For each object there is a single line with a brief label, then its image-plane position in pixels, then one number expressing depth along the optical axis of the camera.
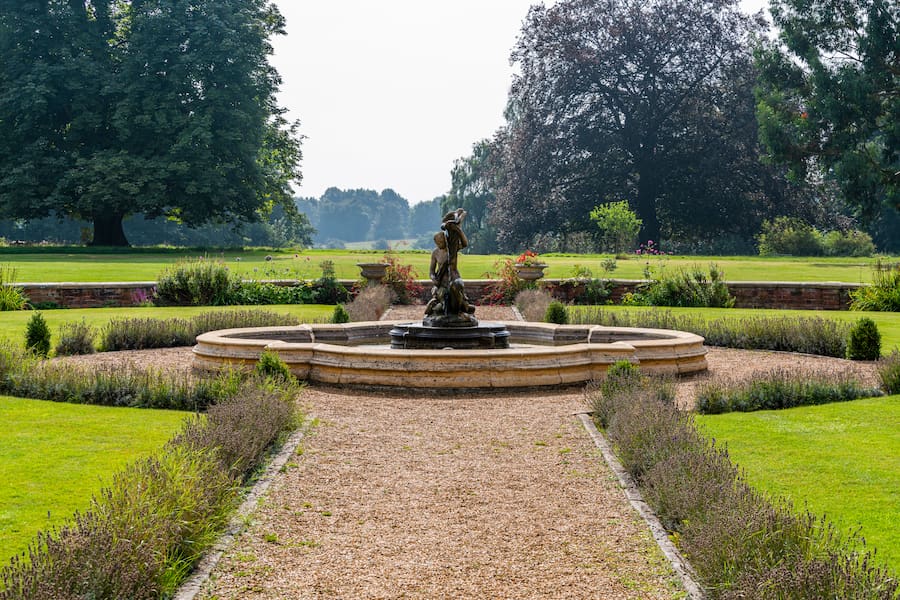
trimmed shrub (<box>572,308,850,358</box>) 13.76
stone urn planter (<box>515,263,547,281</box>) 22.80
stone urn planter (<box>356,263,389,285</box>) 22.77
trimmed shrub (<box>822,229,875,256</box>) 41.78
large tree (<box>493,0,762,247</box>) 45.22
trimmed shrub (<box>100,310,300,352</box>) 14.20
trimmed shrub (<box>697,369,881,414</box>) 9.20
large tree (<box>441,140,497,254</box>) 71.25
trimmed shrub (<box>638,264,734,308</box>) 21.56
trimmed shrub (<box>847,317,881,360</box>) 12.70
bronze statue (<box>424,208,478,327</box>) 12.34
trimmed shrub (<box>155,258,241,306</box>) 20.88
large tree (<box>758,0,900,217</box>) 31.77
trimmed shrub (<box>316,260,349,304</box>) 22.66
